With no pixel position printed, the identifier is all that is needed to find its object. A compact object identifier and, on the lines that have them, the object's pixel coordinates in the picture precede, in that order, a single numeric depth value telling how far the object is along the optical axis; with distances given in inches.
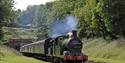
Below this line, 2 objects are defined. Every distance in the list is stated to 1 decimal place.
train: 1285.7
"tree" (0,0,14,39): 2173.4
